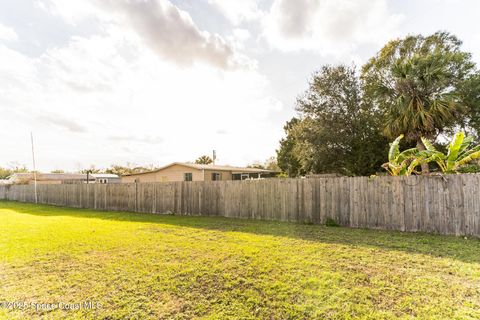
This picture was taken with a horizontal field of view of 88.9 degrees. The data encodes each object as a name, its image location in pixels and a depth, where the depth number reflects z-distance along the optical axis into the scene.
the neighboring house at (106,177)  39.66
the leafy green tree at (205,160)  50.03
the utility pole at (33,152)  23.81
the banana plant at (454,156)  7.60
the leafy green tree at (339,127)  16.66
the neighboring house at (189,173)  21.56
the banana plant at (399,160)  8.15
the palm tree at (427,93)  12.34
